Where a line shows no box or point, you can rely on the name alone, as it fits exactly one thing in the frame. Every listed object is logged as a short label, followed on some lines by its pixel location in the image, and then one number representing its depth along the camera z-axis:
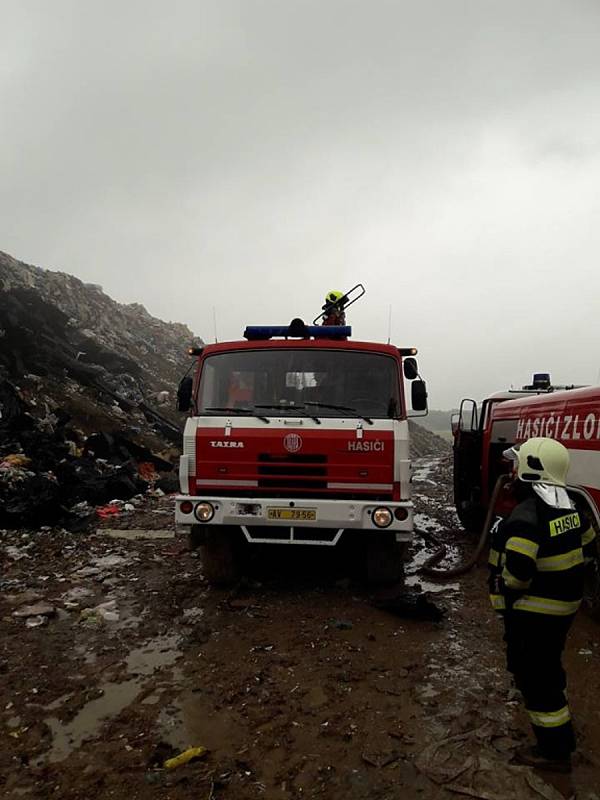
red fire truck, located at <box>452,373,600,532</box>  4.60
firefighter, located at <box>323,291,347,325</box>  7.45
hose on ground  6.19
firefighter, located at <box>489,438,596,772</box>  2.62
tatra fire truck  4.96
